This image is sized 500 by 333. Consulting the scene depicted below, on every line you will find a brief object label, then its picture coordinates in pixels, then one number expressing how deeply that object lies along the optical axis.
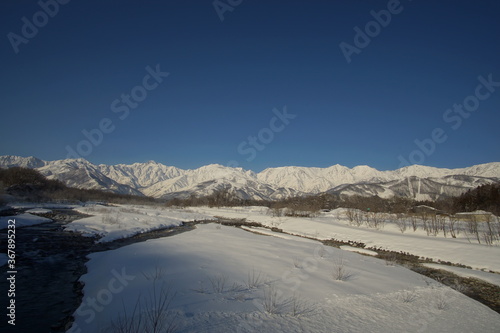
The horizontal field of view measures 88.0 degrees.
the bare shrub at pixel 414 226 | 26.45
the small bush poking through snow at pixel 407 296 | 7.65
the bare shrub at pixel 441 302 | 7.40
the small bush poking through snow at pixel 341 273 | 9.15
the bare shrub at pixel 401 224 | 27.00
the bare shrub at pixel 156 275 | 7.97
